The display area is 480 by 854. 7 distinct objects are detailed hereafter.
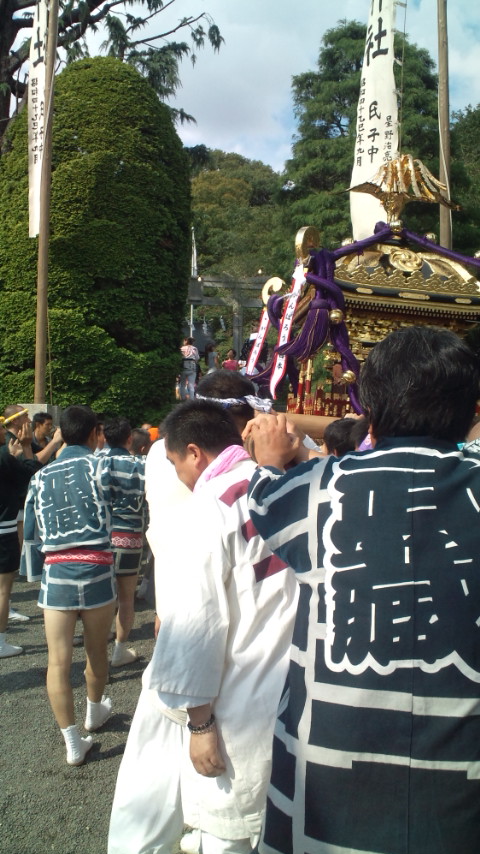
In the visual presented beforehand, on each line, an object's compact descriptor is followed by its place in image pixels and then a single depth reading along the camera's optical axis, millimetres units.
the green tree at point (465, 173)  15523
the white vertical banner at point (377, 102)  7785
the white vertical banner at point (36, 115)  9297
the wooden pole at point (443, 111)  8664
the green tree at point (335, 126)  17281
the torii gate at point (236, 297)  22578
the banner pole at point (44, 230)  9070
